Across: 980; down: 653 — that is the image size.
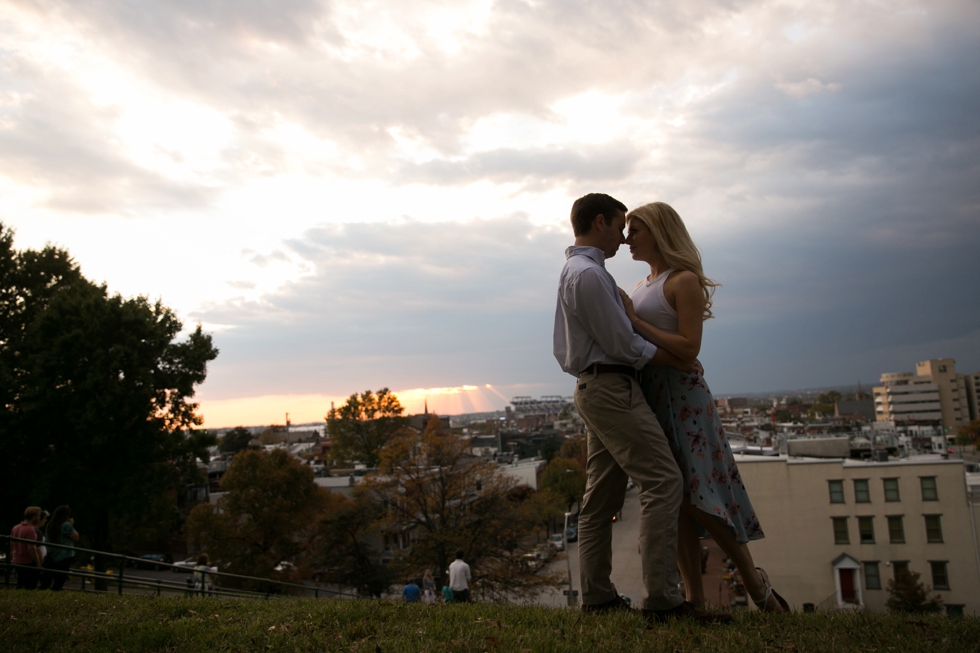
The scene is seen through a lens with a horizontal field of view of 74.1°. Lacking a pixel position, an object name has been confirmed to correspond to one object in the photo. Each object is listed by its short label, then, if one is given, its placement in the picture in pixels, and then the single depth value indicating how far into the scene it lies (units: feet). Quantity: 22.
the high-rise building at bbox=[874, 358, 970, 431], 459.73
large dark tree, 70.13
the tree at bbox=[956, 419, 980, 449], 338.77
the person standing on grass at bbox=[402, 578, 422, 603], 40.70
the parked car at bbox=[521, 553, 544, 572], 93.09
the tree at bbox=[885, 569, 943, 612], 87.62
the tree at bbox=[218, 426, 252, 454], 335.06
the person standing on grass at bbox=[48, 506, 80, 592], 31.76
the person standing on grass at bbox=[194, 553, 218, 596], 30.75
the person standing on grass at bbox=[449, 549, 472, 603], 43.21
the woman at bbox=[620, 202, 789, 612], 13.07
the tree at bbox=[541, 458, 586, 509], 197.36
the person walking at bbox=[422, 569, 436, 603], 56.65
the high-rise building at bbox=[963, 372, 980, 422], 472.44
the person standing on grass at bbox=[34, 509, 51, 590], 31.67
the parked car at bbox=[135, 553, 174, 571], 132.21
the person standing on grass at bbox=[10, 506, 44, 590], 31.32
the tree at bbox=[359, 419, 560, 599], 90.43
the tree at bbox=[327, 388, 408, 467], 211.82
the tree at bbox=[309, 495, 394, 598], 98.89
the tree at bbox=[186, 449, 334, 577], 105.50
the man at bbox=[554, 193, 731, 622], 12.22
